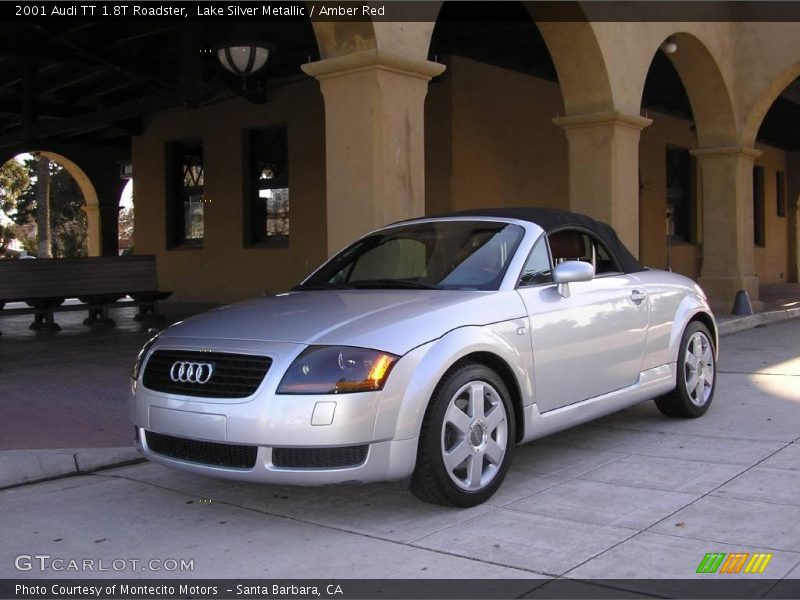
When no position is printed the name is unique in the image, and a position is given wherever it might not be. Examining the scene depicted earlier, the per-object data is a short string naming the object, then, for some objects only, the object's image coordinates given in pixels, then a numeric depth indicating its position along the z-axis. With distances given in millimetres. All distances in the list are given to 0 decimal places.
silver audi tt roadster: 3916
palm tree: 42019
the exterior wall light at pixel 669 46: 12898
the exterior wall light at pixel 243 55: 10375
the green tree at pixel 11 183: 49750
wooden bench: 11891
